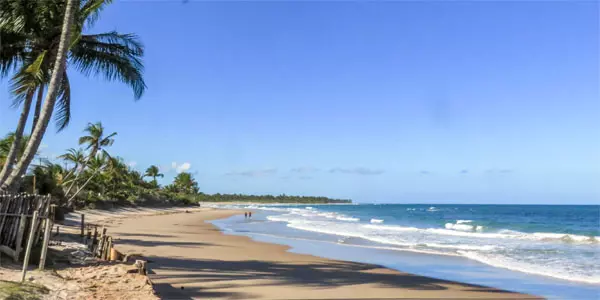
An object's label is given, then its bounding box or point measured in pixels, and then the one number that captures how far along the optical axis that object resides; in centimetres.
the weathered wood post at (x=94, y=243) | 1317
